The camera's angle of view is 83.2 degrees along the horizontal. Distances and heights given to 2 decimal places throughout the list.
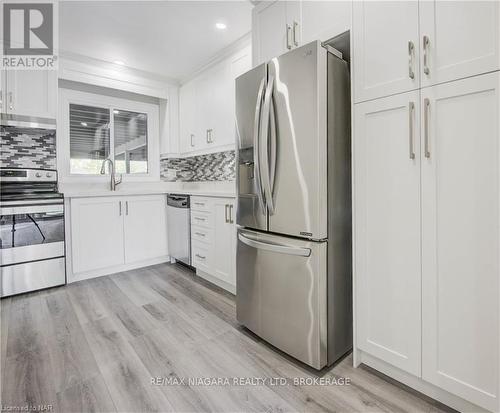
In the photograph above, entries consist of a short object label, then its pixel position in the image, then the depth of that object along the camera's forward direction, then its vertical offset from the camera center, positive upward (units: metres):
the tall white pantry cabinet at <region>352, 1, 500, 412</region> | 1.12 +0.02
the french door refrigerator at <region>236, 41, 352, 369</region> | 1.51 +0.01
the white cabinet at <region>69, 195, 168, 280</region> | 3.04 -0.34
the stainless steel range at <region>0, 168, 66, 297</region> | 2.61 -0.29
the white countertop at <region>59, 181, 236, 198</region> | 3.00 +0.21
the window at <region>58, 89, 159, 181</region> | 3.43 +0.91
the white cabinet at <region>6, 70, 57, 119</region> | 2.77 +1.13
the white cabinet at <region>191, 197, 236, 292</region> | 2.61 -0.37
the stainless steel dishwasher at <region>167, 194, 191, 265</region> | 3.27 -0.30
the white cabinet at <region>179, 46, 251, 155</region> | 3.02 +1.17
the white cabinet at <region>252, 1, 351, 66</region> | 1.58 +1.11
